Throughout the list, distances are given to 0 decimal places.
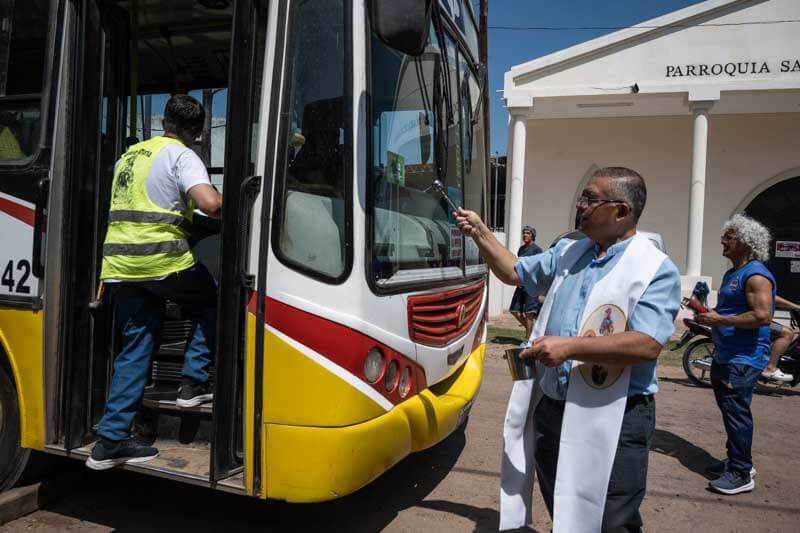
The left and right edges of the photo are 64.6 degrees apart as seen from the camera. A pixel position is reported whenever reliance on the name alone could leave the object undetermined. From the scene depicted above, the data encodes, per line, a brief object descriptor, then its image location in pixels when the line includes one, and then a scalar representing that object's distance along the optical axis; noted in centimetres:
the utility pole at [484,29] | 738
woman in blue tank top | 405
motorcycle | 700
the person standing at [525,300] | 921
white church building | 1239
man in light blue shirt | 222
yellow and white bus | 265
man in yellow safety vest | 299
